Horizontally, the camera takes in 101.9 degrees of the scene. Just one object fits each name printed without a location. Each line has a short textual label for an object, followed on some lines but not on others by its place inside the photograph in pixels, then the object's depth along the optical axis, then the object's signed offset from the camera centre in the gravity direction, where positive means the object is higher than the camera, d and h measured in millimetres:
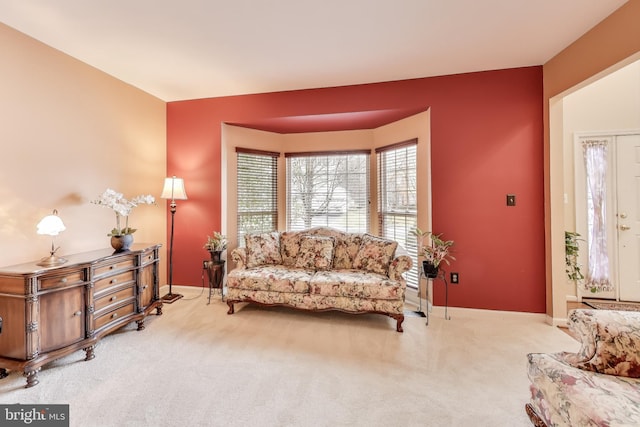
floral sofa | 2719 -667
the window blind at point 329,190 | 3992 +404
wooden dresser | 1867 -725
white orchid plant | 2627 +153
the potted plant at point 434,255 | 2869 -447
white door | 3303 -7
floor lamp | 3432 +315
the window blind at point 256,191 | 3918 +387
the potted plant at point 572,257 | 2985 -520
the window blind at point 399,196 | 3414 +278
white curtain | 3361 +46
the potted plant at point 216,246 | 3412 -387
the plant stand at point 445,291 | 2928 -887
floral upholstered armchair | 1026 -753
